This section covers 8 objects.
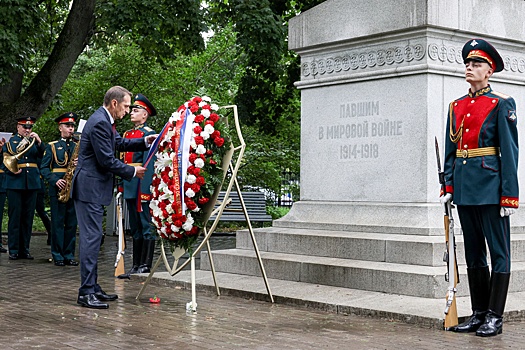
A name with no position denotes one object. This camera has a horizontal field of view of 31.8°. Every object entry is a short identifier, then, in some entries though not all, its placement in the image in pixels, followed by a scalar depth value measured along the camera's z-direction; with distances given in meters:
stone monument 9.97
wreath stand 8.77
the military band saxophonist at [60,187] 13.61
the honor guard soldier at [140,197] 11.73
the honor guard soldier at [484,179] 7.53
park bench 18.97
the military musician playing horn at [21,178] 14.86
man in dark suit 9.16
